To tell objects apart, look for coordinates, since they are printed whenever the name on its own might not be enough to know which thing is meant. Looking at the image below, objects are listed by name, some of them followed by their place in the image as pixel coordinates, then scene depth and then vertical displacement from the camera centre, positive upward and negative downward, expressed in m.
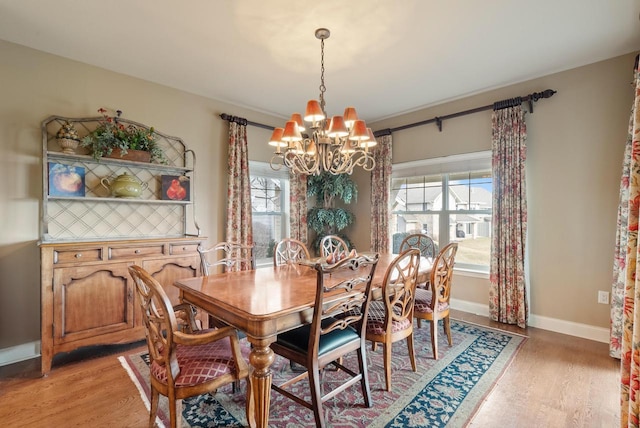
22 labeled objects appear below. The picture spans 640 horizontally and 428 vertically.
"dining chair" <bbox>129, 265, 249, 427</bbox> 1.40 -0.76
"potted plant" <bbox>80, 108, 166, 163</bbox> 2.83 +0.75
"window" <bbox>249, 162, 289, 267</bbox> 4.47 +0.13
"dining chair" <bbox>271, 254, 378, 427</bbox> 1.65 -0.75
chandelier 2.28 +0.63
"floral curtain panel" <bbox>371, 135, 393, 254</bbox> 4.49 +0.30
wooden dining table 1.50 -0.48
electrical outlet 2.91 -0.80
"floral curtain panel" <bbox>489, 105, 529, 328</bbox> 3.29 -0.05
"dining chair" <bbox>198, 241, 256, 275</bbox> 3.80 -0.52
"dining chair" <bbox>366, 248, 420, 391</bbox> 2.04 -0.73
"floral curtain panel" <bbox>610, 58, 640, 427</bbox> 0.99 -0.34
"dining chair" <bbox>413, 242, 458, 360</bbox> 2.52 -0.71
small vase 2.69 +0.65
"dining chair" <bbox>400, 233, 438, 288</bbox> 3.55 -0.38
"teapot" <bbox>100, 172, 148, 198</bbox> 2.95 +0.30
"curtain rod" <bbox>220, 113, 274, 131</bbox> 3.87 +1.28
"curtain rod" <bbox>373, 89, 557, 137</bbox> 3.22 +1.28
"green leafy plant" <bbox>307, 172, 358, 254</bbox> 4.63 +0.26
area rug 1.83 -1.23
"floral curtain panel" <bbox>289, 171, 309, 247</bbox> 4.69 +0.16
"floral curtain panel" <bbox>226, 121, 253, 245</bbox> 3.87 +0.35
